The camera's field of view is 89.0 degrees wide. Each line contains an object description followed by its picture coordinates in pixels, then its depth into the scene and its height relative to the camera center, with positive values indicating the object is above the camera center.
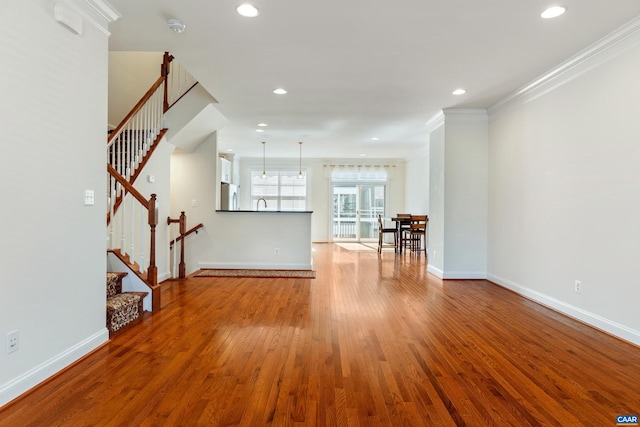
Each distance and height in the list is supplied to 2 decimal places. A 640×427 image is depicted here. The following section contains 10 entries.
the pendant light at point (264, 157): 8.06 +1.59
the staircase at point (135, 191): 3.24 +0.19
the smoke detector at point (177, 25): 2.69 +1.54
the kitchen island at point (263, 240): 5.99 -0.58
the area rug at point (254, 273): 5.38 -1.11
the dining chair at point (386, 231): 8.38 -0.61
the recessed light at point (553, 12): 2.50 +1.55
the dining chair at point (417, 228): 7.81 -0.47
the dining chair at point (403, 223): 8.08 -0.36
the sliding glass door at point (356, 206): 10.68 +0.10
